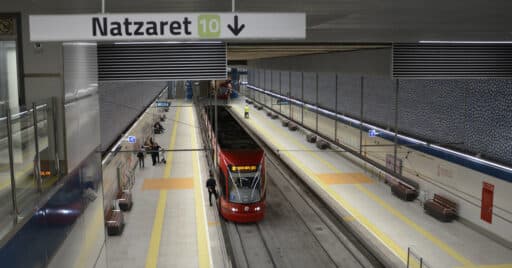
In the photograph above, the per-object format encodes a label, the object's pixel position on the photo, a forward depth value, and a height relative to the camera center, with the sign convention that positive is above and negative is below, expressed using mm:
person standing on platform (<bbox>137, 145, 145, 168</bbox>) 21083 -3282
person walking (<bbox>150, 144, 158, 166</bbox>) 21756 -3307
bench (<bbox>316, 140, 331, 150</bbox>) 25125 -3256
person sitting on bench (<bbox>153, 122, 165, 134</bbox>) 30212 -2925
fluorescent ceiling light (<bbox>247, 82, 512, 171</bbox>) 12734 -2115
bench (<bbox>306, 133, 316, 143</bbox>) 26891 -3109
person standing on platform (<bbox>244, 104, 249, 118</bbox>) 37000 -2476
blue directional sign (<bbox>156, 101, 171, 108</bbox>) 23595 -1154
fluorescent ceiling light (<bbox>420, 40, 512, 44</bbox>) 8145 +583
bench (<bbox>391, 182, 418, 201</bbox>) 16344 -3655
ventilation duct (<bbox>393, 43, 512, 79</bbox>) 8359 +302
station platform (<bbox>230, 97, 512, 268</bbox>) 11688 -3983
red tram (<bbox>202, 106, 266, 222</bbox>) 13711 -2785
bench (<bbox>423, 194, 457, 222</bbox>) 14312 -3696
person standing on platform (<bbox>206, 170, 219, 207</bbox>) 15281 -3272
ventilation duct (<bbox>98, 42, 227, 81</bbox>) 7211 +257
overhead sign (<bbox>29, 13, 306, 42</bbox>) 4652 +488
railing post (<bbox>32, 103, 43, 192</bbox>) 5234 -873
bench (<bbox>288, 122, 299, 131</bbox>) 31266 -2942
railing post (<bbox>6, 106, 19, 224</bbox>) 4402 -753
